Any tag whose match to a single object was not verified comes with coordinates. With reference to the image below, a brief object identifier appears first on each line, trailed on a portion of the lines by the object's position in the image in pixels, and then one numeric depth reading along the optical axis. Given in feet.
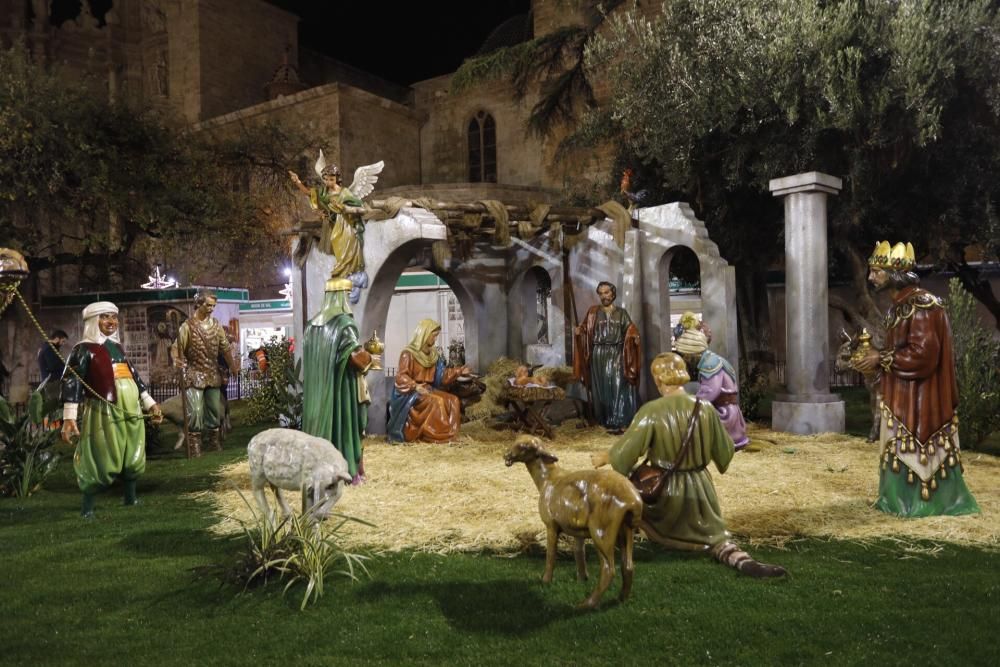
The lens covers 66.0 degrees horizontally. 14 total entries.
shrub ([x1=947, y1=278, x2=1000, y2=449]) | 28.14
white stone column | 32.40
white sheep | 15.92
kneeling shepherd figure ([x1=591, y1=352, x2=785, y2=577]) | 14.29
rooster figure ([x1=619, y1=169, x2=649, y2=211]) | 38.73
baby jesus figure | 32.60
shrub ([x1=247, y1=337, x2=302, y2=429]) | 32.04
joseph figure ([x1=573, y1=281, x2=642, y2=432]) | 34.53
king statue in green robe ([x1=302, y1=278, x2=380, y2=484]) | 21.35
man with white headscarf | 20.61
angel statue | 23.13
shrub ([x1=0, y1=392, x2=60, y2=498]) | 24.70
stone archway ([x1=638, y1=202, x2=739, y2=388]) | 34.32
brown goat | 12.55
